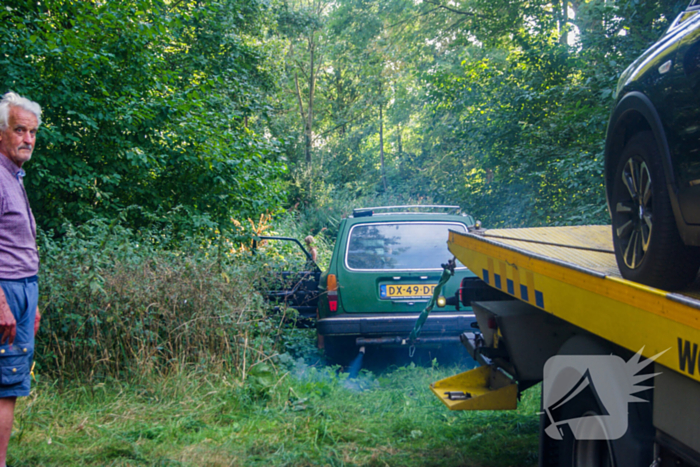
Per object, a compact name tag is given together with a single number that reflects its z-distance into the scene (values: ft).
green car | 19.31
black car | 7.09
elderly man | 9.59
